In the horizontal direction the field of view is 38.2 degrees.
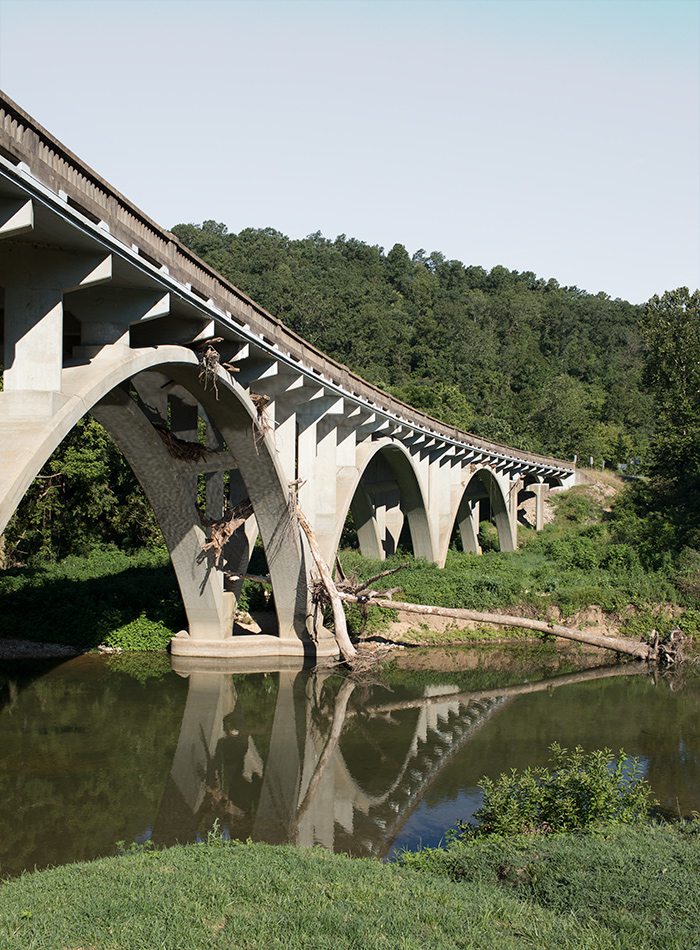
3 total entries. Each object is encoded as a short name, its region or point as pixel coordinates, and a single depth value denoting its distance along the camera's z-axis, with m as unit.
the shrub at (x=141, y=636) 29.50
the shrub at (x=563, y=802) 13.61
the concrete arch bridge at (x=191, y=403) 12.67
